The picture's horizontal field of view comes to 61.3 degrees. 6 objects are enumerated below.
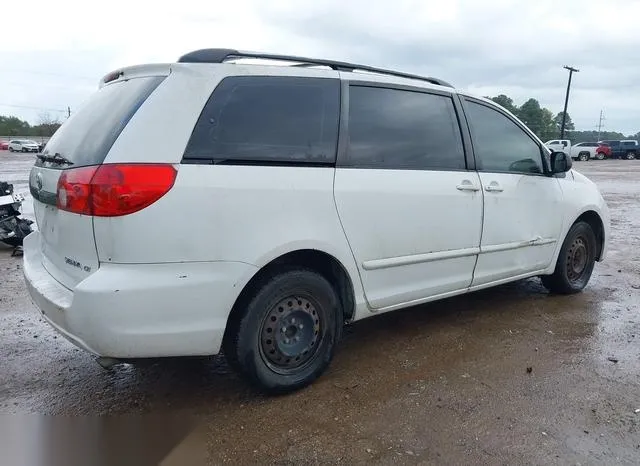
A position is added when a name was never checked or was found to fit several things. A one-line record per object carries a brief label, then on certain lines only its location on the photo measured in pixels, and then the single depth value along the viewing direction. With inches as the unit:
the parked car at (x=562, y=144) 1674.0
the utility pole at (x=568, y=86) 2048.5
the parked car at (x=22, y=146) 2080.5
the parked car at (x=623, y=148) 1755.7
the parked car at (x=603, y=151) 1738.4
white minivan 102.8
